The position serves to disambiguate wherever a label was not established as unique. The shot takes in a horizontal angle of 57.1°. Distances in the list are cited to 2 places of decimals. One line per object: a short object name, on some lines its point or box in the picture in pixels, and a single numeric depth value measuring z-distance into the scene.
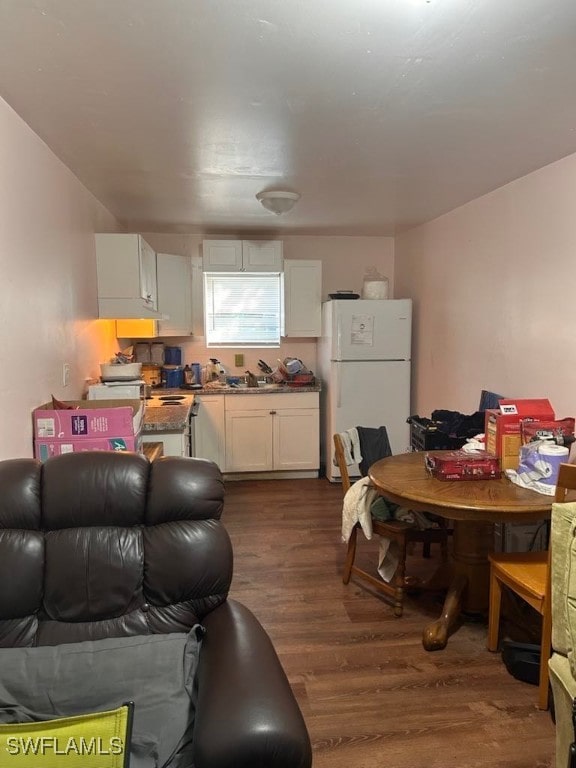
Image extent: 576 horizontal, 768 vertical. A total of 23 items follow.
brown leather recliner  1.50
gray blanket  1.24
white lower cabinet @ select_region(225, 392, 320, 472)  4.82
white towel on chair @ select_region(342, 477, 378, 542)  2.71
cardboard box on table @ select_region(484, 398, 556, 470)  2.56
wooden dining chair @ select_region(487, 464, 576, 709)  1.99
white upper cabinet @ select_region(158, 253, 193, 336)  4.90
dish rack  4.98
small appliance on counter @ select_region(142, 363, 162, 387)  5.00
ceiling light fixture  3.52
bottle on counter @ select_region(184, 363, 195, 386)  4.99
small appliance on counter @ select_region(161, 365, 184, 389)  4.98
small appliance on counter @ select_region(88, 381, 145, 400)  3.34
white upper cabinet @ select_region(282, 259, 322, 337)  5.00
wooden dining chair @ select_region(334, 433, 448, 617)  2.67
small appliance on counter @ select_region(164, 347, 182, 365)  5.24
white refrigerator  4.64
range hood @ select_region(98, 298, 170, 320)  3.69
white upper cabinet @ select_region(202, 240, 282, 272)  4.79
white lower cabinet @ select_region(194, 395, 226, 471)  4.77
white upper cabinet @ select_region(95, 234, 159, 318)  3.65
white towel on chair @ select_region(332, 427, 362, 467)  3.14
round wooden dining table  2.13
